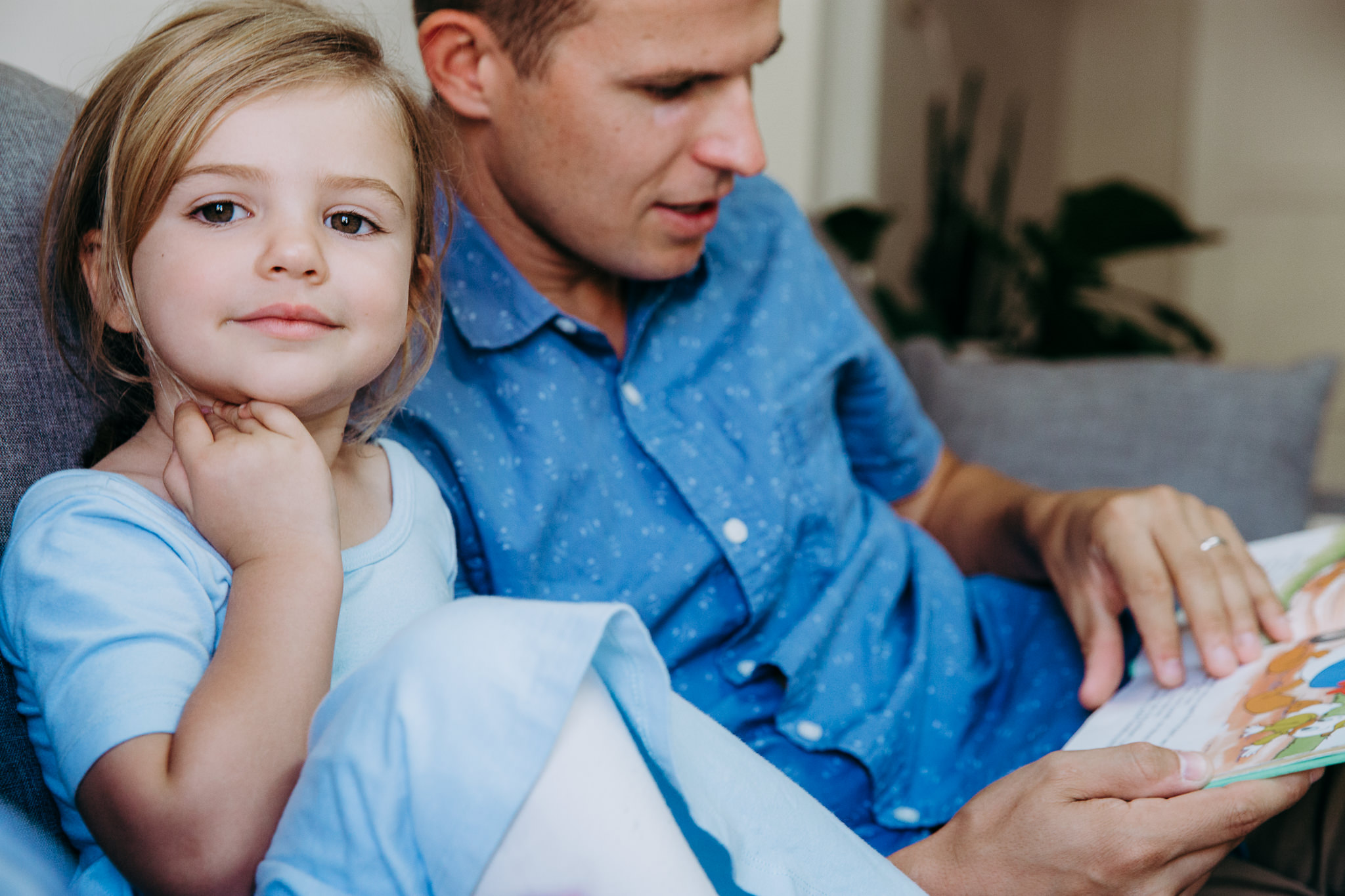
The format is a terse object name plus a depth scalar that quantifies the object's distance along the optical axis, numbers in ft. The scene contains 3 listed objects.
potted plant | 7.41
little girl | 1.55
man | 2.95
